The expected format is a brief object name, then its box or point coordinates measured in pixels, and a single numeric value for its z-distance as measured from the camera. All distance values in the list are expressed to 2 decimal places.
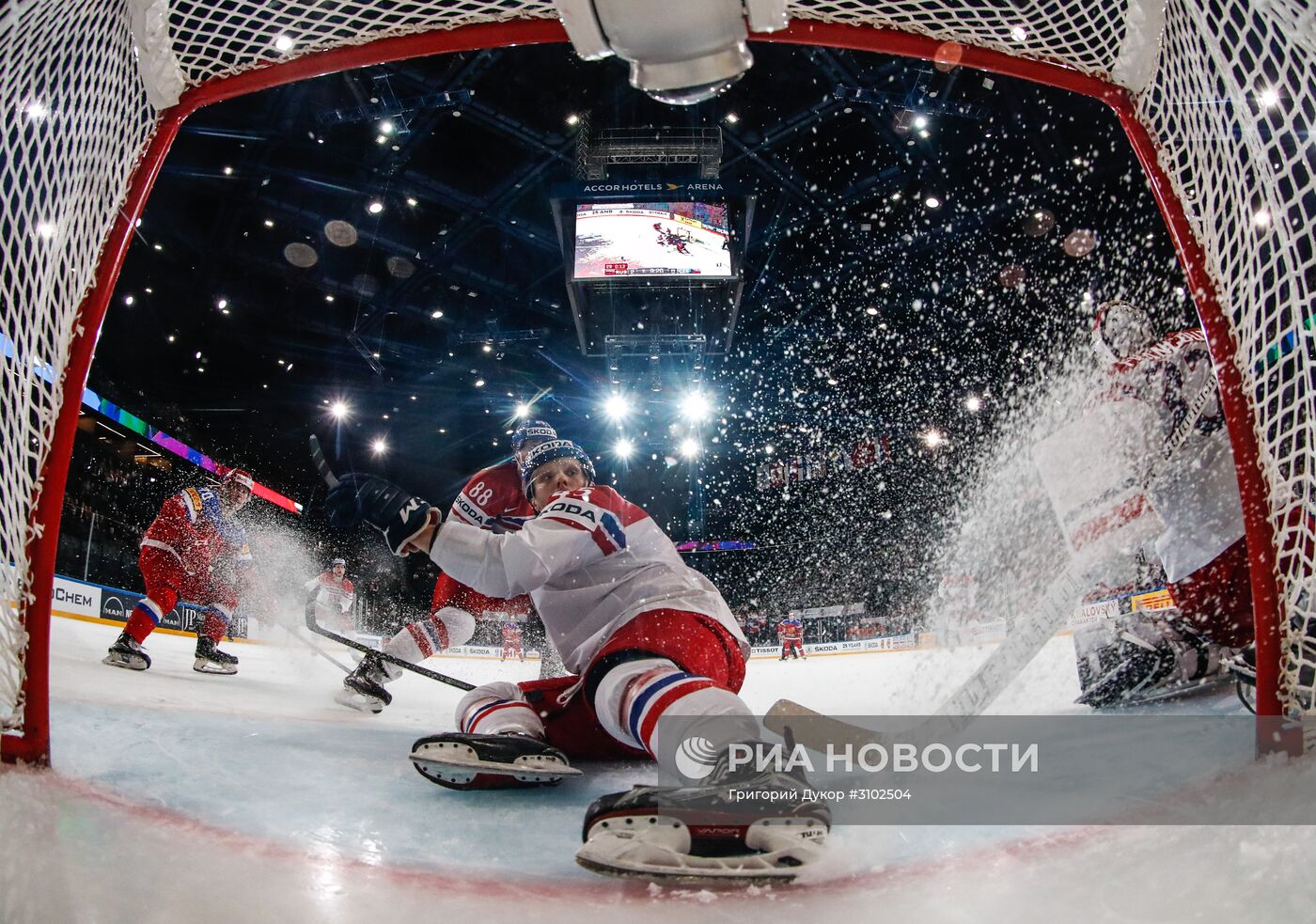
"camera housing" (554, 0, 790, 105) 0.88
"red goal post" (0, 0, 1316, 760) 1.28
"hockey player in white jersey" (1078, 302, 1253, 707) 2.17
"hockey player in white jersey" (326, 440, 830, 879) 1.02
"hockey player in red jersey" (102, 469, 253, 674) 3.72
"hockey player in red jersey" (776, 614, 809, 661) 9.25
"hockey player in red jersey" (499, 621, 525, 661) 9.34
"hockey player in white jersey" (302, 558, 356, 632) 7.12
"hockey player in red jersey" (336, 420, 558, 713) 2.89
